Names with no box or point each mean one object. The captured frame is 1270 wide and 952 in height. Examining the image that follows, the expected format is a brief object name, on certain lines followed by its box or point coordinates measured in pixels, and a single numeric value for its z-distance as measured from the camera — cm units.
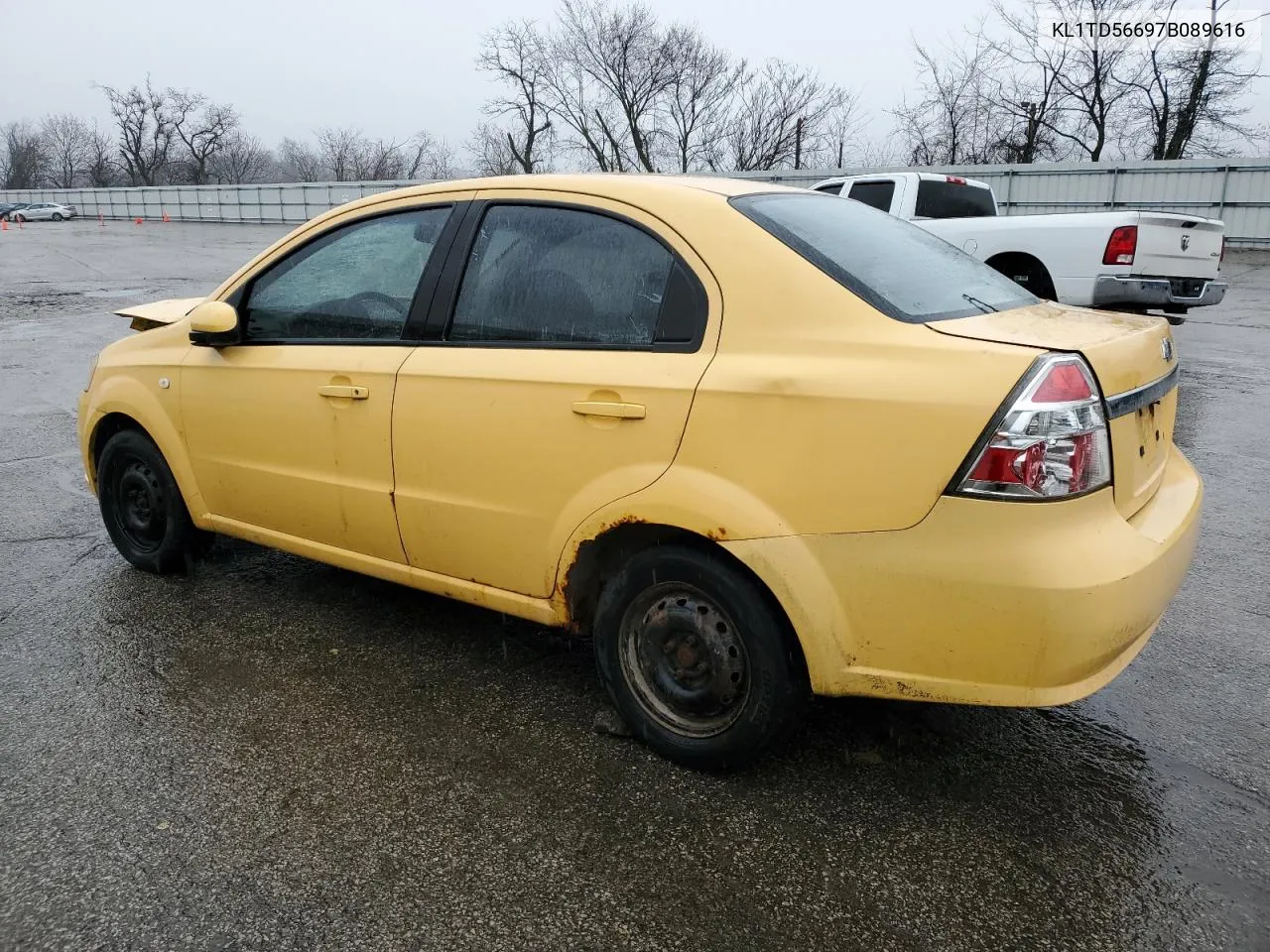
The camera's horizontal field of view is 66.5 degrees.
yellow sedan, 232
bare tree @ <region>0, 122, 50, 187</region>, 9231
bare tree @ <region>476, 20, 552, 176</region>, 4862
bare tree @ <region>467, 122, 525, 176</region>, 5297
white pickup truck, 880
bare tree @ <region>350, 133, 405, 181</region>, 7000
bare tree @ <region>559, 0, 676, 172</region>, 4628
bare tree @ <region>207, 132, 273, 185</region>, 8219
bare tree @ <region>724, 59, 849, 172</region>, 4541
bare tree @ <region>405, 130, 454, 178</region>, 6216
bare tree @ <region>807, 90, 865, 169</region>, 4459
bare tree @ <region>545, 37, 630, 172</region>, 4781
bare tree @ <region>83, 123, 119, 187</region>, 8781
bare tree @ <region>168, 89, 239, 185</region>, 7931
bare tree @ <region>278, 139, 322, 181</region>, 7867
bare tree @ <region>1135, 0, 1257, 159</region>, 3275
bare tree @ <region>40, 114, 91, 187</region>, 9244
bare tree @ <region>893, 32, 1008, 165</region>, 3962
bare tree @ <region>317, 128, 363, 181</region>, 7281
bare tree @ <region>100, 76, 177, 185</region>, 7988
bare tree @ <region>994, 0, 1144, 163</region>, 3631
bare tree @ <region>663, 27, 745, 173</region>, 4638
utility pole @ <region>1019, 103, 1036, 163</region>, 3806
